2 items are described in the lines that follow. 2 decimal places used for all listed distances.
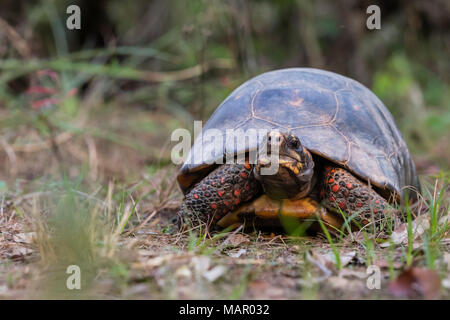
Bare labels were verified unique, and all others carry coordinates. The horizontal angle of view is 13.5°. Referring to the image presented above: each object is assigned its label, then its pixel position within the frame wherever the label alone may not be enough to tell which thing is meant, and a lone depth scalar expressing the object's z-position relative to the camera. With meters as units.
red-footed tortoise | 1.31
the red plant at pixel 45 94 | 1.50
